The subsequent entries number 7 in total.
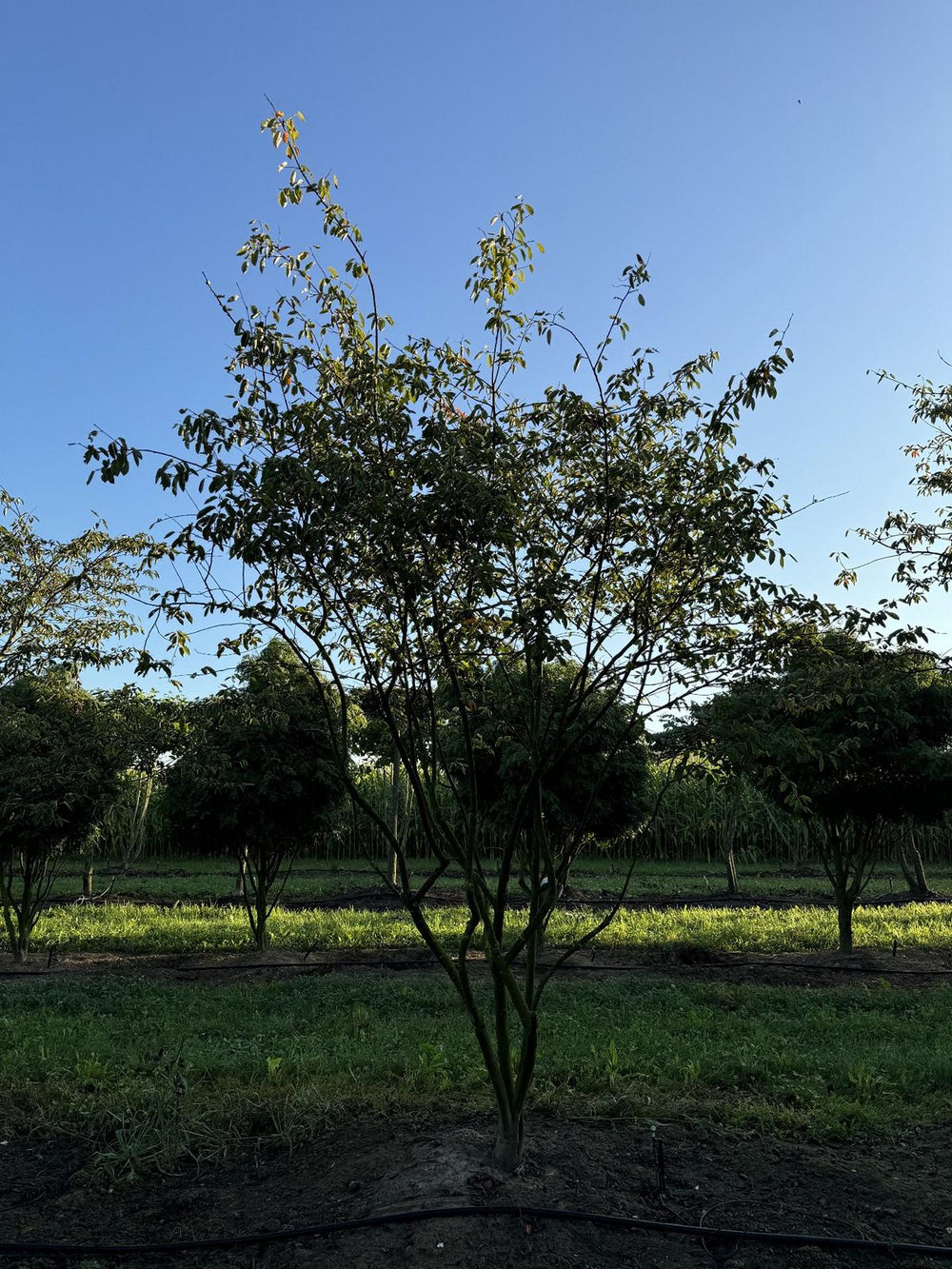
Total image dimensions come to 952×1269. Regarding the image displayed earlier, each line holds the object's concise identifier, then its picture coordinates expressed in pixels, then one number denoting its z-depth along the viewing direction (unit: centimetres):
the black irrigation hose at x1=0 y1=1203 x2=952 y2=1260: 360
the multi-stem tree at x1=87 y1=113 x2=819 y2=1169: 394
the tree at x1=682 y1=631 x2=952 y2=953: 980
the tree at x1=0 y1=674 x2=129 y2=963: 904
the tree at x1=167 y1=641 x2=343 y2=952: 1037
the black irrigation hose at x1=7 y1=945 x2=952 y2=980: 983
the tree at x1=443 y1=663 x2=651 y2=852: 1062
